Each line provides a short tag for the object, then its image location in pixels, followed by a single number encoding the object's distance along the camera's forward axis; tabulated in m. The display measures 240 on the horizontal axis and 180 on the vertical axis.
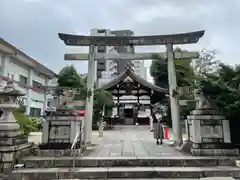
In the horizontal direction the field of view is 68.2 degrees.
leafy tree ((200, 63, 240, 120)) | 5.22
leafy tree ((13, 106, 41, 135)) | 7.61
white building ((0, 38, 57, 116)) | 14.66
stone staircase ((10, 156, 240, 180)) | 4.40
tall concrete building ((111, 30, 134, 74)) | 48.39
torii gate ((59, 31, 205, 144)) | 7.20
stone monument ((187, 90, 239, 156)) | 5.39
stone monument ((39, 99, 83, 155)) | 5.61
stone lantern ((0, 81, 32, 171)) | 4.72
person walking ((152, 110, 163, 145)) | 8.15
